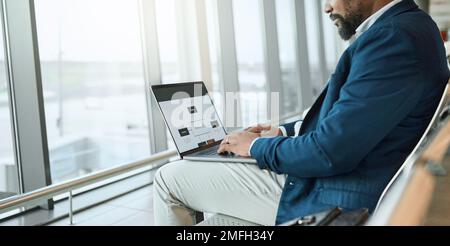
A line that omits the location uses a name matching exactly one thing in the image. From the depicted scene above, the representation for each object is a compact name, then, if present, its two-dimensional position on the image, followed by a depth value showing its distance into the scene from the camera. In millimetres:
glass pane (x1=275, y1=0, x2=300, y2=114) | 5012
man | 864
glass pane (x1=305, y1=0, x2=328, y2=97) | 5875
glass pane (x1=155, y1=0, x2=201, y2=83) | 3391
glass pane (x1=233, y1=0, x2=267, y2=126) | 4191
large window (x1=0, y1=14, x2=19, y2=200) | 2285
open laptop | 1305
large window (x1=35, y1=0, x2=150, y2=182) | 2631
